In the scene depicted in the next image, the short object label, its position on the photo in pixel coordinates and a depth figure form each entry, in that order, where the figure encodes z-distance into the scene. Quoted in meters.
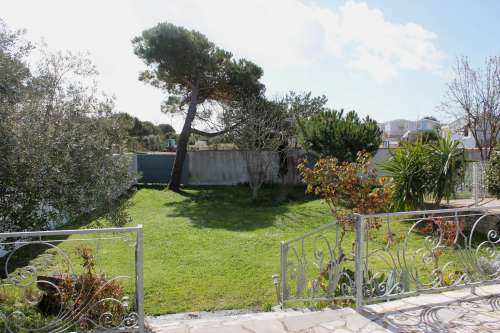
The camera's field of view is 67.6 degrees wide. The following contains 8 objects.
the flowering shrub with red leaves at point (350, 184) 5.45
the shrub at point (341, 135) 13.72
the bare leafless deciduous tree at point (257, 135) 13.95
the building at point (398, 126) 48.86
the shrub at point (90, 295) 3.08
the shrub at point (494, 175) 8.69
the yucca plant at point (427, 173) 8.27
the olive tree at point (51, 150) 3.89
